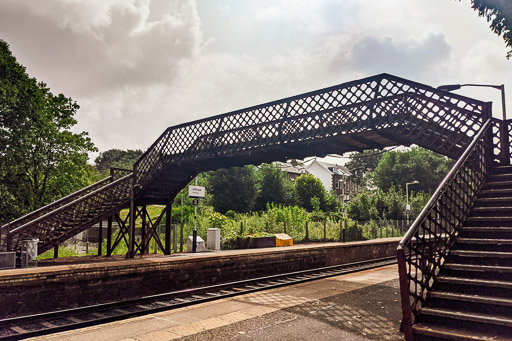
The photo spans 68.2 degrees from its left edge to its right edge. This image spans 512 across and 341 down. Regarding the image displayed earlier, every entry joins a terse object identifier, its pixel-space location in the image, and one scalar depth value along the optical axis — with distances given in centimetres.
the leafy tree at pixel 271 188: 4906
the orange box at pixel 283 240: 2247
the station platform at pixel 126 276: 833
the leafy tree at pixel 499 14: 826
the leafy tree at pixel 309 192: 5294
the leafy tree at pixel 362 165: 8295
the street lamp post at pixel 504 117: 860
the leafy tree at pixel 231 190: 4453
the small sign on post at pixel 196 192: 1682
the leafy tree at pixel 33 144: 1967
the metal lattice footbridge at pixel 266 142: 945
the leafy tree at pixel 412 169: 6297
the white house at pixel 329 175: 7806
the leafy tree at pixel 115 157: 9469
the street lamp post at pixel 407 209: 3863
